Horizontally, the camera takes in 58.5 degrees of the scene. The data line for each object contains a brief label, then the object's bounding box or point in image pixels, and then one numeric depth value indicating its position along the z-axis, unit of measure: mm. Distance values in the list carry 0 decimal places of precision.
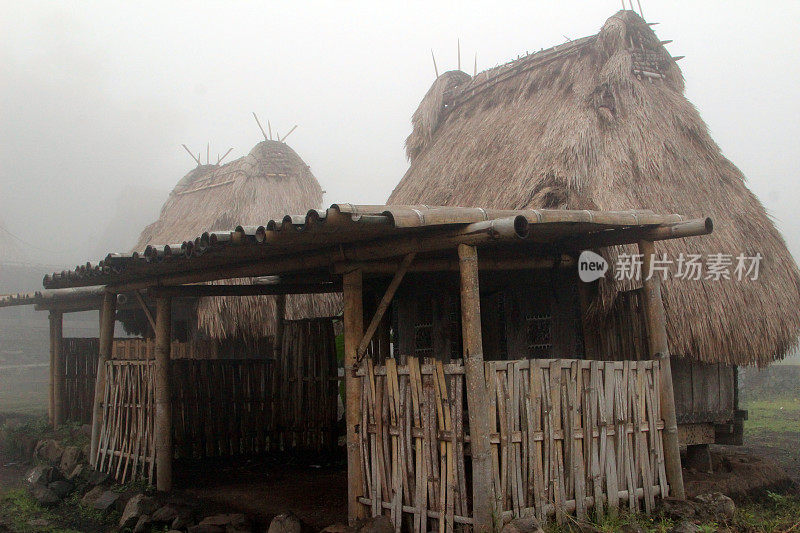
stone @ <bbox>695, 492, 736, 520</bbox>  5684
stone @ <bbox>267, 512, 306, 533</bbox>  5402
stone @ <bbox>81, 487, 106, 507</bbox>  7441
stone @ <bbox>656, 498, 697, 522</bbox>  5624
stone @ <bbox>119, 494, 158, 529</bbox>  6426
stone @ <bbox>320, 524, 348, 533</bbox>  5086
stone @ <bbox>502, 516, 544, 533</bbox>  4458
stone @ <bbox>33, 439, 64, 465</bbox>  10109
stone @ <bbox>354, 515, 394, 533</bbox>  4887
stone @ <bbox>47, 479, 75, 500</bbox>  7887
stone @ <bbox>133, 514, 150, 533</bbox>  6215
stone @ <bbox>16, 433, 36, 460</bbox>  10996
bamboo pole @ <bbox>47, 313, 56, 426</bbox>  12242
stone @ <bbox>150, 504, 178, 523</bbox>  6270
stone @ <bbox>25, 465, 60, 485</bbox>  8289
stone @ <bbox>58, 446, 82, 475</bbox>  9158
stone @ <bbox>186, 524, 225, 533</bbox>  5680
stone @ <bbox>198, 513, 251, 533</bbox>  5801
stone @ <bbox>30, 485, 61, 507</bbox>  7543
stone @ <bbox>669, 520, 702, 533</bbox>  4965
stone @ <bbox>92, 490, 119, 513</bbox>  7129
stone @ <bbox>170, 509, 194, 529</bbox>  6172
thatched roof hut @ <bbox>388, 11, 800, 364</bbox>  7156
